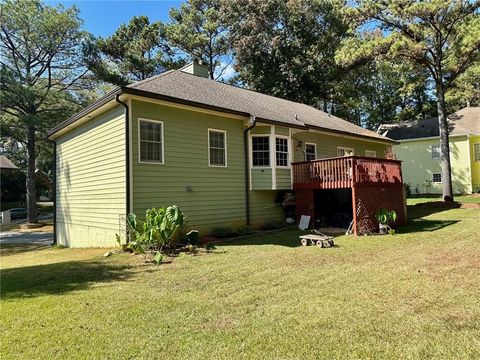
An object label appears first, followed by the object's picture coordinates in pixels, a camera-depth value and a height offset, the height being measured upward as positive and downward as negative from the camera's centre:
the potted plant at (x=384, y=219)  10.43 -0.80
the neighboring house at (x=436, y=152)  24.84 +3.01
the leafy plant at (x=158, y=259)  7.32 -1.27
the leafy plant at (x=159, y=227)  8.25 -0.67
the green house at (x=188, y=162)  9.66 +1.14
